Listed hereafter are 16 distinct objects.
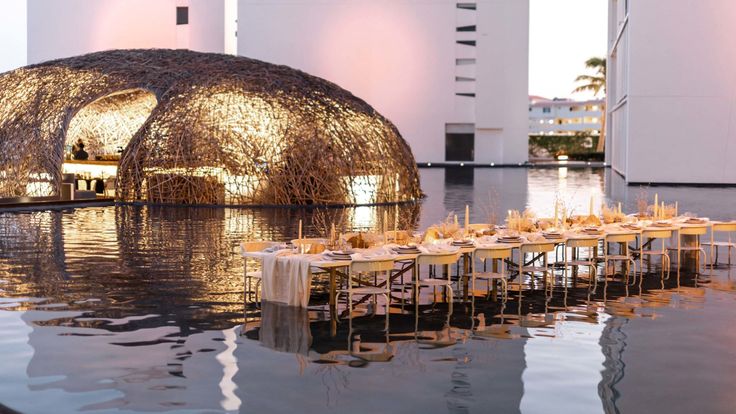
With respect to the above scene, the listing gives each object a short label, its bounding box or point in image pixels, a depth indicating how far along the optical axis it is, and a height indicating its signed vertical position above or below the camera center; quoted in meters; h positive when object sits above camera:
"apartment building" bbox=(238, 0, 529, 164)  46.62 +6.03
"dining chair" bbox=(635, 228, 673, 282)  11.36 -0.63
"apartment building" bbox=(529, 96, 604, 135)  97.75 +6.47
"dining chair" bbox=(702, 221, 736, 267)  12.04 -0.59
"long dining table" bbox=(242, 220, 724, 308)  8.45 -0.68
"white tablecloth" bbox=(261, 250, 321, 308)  8.62 -0.88
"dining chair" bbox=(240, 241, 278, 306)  9.04 -0.89
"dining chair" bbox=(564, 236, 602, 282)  10.27 -0.66
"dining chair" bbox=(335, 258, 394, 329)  8.35 -0.76
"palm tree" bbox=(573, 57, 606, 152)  67.81 +6.96
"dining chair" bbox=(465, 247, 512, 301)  9.38 -0.72
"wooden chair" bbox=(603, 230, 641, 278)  10.75 -0.65
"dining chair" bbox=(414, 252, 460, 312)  8.88 -0.72
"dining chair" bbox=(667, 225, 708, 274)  11.84 -0.68
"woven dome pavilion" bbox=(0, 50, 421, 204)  20.61 +0.82
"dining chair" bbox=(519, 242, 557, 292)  9.86 -0.68
